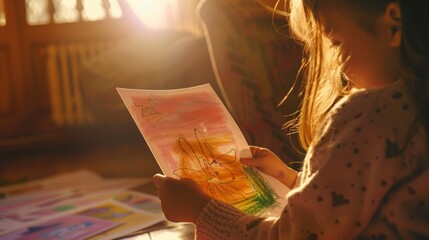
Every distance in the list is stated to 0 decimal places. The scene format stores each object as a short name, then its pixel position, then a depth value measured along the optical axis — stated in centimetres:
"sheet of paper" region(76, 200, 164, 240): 118
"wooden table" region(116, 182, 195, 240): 88
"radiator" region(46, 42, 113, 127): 356
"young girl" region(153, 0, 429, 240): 53
